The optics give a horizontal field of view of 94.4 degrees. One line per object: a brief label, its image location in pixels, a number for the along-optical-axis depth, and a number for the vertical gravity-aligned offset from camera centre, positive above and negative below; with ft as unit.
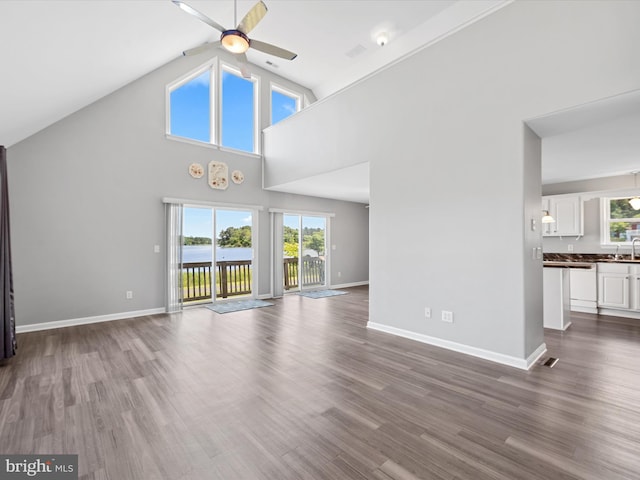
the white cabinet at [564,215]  19.20 +1.52
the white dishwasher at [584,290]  16.69 -2.98
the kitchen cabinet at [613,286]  15.88 -2.61
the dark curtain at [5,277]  10.40 -1.32
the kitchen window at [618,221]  18.01 +1.03
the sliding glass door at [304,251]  25.17 -1.06
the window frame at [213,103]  18.79 +9.37
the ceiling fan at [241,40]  8.82 +6.74
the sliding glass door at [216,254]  19.91 -1.00
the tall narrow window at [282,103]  24.45 +11.72
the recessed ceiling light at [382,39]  18.25 +12.58
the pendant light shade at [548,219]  18.29 +1.19
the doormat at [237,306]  18.72 -4.41
